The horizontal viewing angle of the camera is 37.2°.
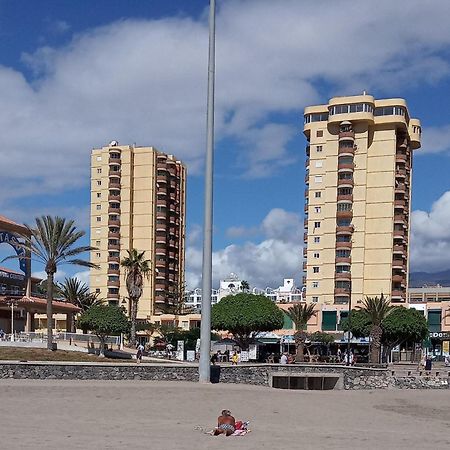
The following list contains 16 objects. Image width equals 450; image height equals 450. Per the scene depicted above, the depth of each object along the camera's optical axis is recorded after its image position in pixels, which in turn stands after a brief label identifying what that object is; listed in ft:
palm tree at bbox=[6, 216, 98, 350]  139.13
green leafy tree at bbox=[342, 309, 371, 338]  211.20
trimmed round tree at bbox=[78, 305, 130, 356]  150.82
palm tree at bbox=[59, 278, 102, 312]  251.60
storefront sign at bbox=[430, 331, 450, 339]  239.71
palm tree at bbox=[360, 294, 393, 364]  172.55
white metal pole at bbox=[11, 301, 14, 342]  160.35
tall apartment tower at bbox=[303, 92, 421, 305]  282.56
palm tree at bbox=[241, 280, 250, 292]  458.95
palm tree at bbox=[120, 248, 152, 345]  210.18
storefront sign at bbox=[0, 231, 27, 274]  148.37
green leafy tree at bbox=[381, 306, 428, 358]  203.00
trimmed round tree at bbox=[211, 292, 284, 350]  189.37
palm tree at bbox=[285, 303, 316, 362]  175.90
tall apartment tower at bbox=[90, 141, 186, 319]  345.72
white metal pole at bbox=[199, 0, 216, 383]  86.12
